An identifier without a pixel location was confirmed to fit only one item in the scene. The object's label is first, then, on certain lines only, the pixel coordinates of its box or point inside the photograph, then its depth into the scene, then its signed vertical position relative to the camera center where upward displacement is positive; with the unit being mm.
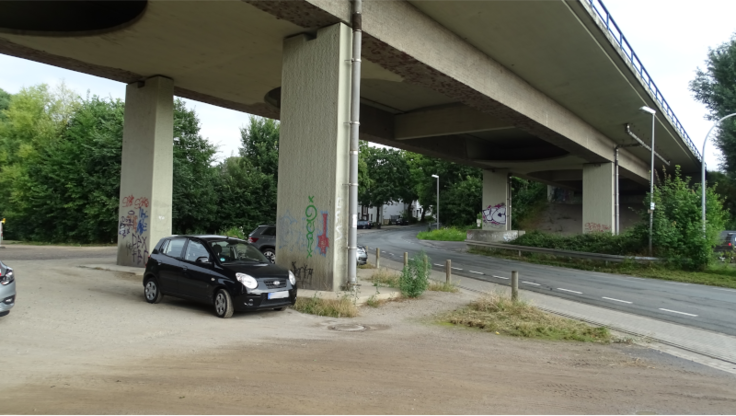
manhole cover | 8109 -1722
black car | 8594 -963
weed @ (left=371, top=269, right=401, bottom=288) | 12782 -1410
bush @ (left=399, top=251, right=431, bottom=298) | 11484 -1209
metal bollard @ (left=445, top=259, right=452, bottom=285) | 13663 -1194
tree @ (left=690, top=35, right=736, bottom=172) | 39938 +12504
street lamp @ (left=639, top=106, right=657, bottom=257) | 21309 +1083
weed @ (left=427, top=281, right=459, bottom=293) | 12879 -1576
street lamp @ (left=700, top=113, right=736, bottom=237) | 20875 +2535
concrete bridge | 10914 +4914
